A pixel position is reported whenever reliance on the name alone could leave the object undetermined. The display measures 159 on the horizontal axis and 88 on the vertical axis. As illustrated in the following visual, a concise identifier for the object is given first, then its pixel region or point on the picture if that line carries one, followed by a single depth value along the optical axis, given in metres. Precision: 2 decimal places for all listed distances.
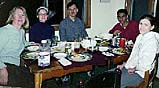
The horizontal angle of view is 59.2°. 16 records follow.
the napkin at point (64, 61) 1.40
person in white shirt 1.40
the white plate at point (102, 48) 1.68
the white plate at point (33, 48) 1.63
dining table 1.32
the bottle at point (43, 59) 1.32
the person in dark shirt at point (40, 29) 1.85
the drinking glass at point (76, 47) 1.63
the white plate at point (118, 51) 1.61
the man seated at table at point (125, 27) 2.03
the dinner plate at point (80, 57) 1.46
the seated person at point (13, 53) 1.39
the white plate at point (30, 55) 1.48
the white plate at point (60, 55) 1.50
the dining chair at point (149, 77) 1.23
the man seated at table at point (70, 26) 2.03
